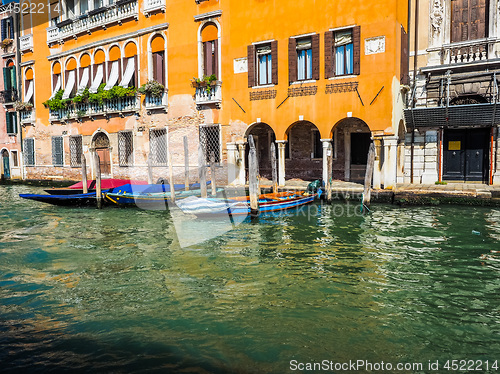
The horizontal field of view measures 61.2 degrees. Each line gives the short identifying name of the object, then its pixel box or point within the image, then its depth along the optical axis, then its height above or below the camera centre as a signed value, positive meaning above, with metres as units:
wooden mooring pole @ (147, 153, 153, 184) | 14.74 -0.69
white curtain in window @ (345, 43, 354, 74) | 12.29 +2.73
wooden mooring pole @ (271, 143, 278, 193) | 12.57 -0.56
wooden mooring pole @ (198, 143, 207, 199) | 11.78 -0.68
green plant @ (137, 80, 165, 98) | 15.79 +2.53
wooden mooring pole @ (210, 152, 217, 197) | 12.89 -0.80
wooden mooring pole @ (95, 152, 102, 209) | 12.27 -0.92
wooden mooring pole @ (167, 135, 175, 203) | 12.08 -0.94
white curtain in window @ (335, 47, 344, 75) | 12.44 +2.71
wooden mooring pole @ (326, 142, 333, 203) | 11.57 -0.77
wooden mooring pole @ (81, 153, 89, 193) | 13.38 -0.76
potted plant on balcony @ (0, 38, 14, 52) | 21.81 +6.00
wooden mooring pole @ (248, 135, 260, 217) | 9.87 -0.74
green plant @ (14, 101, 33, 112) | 20.97 +2.58
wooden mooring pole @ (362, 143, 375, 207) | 10.62 -0.64
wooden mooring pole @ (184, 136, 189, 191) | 13.14 -0.56
